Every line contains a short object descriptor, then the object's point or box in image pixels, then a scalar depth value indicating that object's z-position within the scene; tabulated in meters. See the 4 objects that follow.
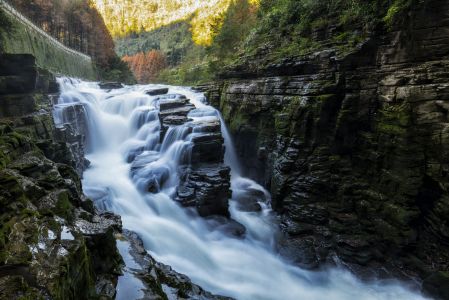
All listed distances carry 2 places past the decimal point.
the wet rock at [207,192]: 12.43
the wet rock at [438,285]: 8.98
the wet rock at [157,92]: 25.02
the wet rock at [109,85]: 29.65
